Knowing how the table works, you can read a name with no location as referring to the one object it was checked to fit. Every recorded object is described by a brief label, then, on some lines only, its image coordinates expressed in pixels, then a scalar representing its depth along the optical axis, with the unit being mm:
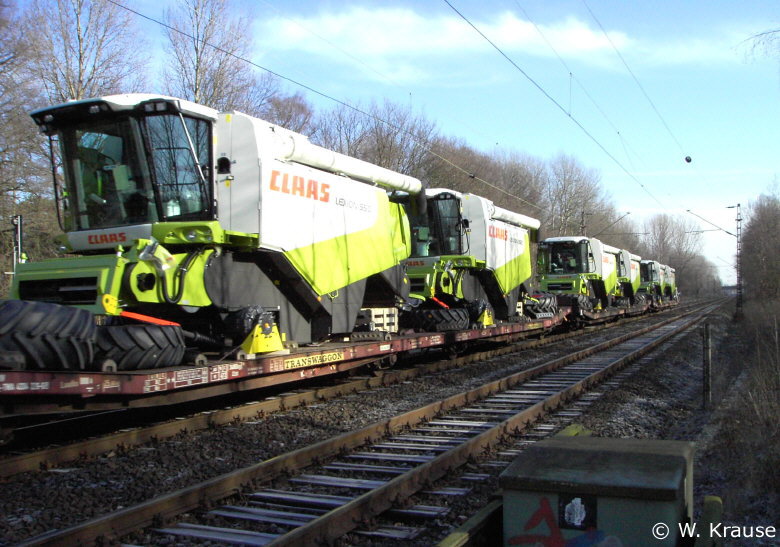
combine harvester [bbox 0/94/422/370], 7562
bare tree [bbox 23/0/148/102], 27250
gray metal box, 3498
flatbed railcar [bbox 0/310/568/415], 5996
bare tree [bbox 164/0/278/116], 29469
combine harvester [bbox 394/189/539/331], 15742
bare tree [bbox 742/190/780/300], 39062
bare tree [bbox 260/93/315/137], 39400
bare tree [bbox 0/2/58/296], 24062
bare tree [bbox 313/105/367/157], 40344
